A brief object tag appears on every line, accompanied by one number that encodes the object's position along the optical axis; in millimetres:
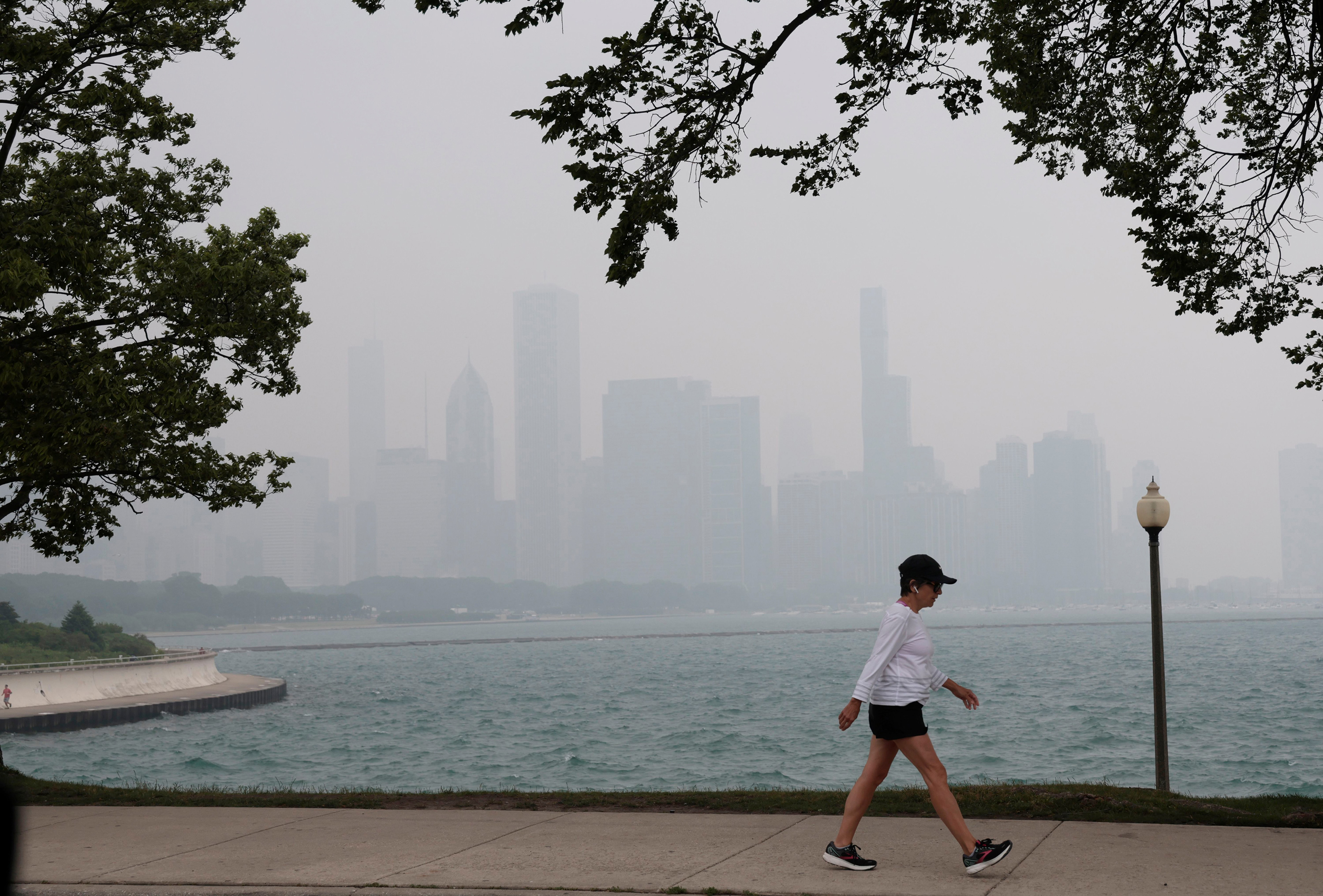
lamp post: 12641
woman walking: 7539
